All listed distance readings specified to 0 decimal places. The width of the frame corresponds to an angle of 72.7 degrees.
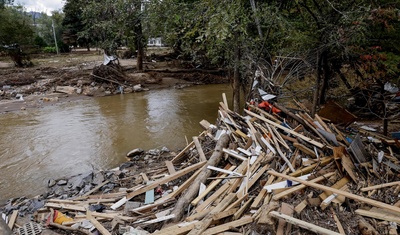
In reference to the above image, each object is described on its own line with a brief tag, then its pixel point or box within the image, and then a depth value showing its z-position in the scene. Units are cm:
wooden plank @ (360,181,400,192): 368
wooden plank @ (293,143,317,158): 449
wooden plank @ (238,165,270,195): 404
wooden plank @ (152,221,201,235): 332
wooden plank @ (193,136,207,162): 537
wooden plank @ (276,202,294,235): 311
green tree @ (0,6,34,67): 2105
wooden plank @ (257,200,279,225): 315
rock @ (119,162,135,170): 659
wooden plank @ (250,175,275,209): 364
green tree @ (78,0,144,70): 1159
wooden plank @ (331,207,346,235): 310
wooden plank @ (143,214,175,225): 377
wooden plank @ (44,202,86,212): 460
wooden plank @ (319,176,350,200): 357
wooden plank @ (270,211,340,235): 294
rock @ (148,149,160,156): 733
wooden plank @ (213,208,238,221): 342
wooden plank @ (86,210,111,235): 376
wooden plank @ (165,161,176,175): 547
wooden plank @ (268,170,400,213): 314
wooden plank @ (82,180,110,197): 533
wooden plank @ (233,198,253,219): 351
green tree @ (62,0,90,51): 2906
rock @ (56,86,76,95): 1551
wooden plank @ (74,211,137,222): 399
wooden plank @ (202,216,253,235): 326
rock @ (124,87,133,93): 1650
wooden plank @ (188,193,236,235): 326
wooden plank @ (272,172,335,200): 356
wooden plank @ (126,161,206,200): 470
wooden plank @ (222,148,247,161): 481
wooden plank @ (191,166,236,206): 401
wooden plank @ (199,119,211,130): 695
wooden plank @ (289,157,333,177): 410
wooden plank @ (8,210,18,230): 446
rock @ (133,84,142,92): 1670
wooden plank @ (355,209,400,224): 307
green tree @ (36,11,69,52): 3934
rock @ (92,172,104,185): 583
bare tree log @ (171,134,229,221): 397
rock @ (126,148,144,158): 743
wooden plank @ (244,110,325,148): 456
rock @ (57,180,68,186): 606
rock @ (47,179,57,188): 608
